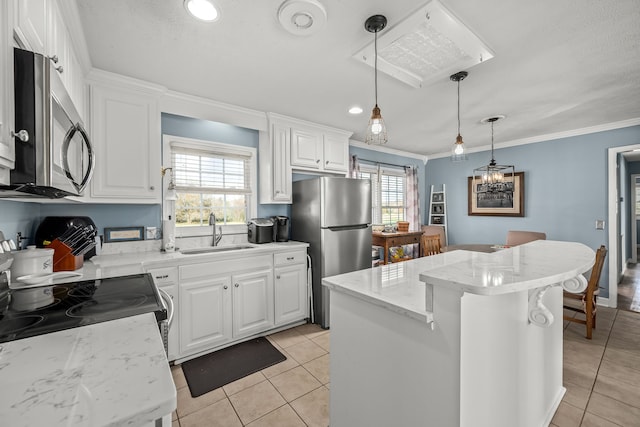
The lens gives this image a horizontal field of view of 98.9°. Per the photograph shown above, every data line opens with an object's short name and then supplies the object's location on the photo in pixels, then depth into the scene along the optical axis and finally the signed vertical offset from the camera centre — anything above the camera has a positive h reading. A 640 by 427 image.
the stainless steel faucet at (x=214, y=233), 2.88 -0.22
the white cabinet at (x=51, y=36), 0.88 +0.75
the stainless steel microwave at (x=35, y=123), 0.77 +0.26
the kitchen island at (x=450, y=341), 0.99 -0.55
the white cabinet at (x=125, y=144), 2.14 +0.56
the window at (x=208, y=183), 2.78 +0.32
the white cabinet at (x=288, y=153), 3.13 +0.72
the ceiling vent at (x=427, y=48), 1.58 +1.12
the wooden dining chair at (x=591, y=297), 2.66 -0.86
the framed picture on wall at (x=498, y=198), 4.29 +0.24
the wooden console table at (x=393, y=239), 4.07 -0.41
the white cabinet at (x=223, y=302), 2.31 -0.82
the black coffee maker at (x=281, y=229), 3.23 -0.20
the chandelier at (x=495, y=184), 4.36 +0.51
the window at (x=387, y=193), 4.68 +0.36
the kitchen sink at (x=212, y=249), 2.70 -0.39
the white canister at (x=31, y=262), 1.37 -0.26
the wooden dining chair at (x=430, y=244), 3.75 -0.44
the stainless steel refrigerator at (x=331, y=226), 3.03 -0.15
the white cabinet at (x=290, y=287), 2.86 -0.80
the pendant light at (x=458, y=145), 2.21 +0.60
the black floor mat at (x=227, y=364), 2.08 -1.28
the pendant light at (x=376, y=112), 1.59 +0.62
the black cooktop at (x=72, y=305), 0.91 -0.38
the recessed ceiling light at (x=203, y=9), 1.45 +1.11
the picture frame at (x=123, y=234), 2.39 -0.19
